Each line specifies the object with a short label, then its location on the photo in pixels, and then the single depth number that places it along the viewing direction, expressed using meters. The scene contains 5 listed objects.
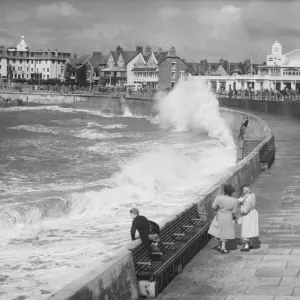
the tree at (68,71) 158.50
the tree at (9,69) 180.62
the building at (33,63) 178.50
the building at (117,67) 134.75
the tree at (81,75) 147.88
